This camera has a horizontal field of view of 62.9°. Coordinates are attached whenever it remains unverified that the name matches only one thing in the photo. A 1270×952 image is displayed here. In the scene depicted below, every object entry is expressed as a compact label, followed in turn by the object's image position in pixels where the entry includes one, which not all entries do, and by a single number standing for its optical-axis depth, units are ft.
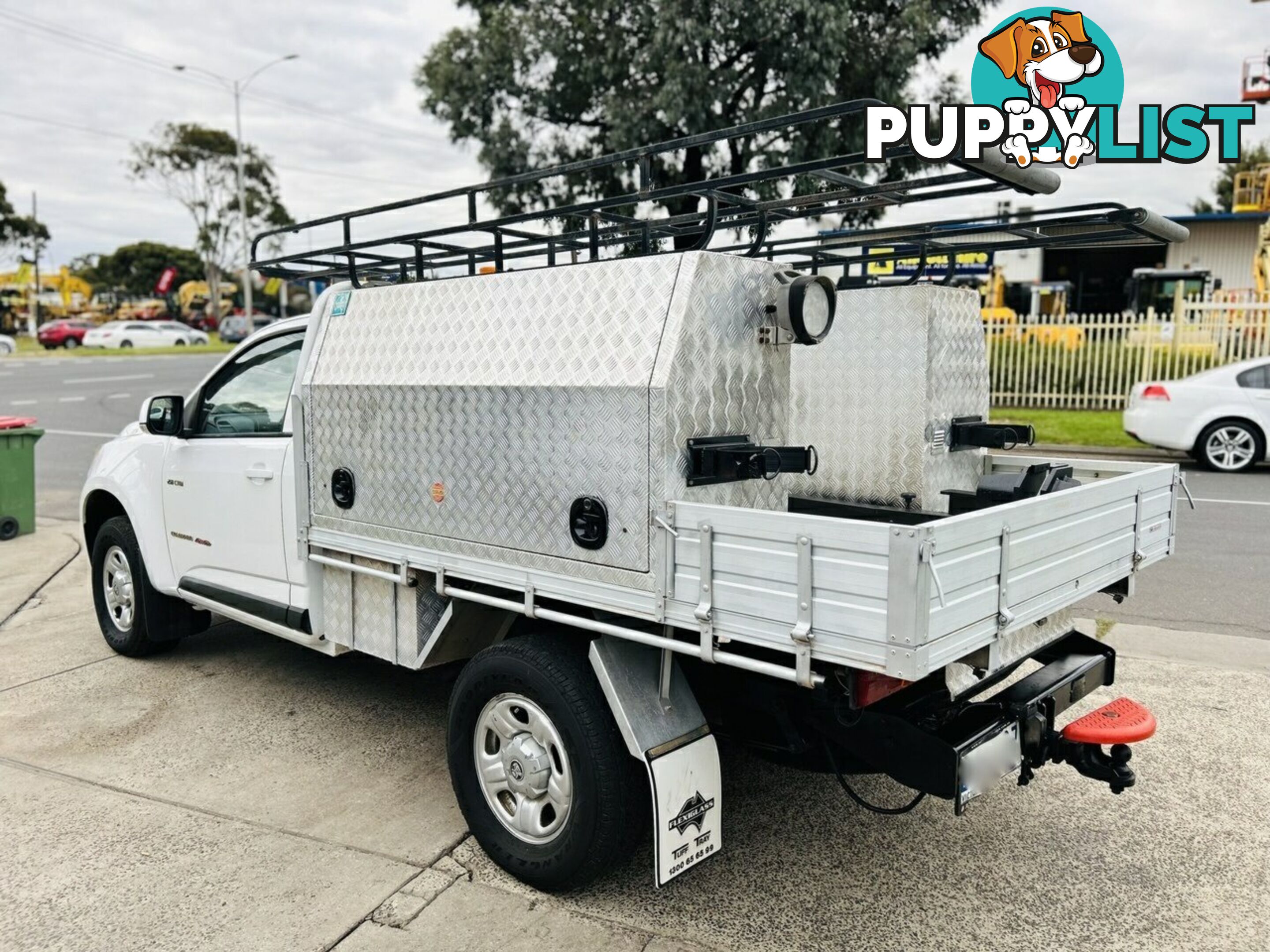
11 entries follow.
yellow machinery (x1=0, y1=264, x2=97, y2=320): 213.66
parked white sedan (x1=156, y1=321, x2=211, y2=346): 160.04
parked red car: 153.07
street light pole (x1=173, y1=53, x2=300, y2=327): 119.85
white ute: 9.12
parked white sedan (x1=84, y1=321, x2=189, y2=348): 148.87
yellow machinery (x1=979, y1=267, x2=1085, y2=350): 59.36
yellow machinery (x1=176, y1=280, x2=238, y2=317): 229.25
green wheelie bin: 29.53
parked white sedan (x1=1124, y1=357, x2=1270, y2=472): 39.63
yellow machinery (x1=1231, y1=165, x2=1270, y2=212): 109.09
